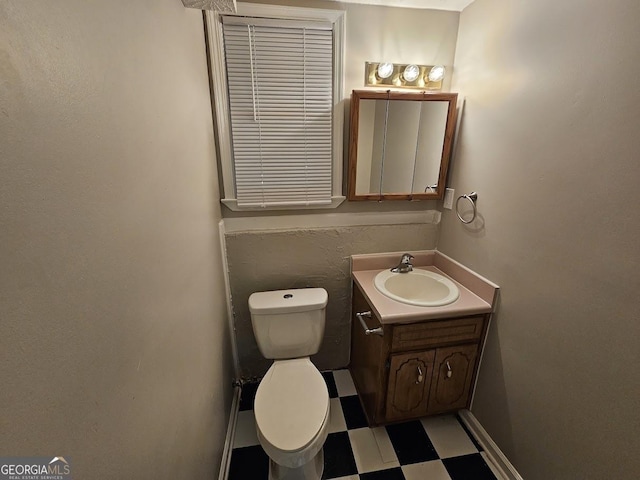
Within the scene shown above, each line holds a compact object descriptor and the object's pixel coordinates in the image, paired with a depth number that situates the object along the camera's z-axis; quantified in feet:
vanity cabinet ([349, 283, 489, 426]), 4.40
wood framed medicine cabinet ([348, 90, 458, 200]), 4.88
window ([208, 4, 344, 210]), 4.38
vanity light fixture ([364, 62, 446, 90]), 4.76
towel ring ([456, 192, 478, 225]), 4.66
